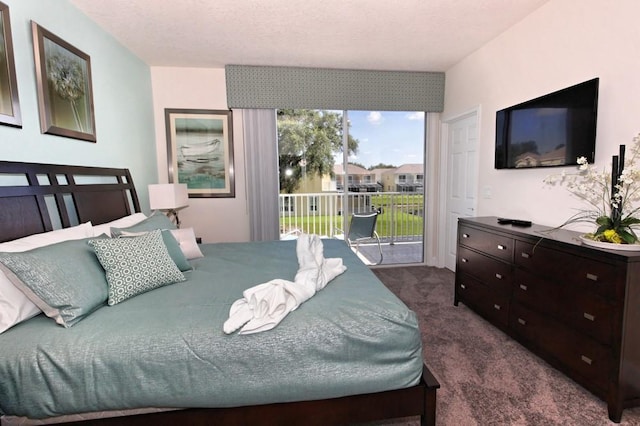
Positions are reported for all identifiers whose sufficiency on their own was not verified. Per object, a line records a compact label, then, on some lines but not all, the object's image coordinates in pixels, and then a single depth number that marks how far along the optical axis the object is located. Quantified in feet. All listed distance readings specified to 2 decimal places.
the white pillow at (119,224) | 6.86
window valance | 12.28
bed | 3.96
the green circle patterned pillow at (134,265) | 5.20
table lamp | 10.26
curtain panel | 12.73
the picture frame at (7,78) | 5.70
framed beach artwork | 12.56
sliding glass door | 13.87
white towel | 4.31
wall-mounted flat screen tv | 6.97
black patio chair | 13.37
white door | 11.75
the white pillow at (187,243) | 7.97
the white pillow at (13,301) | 4.22
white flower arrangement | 5.52
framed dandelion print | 6.66
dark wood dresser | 5.21
